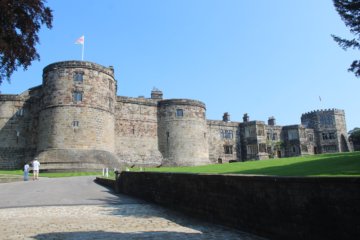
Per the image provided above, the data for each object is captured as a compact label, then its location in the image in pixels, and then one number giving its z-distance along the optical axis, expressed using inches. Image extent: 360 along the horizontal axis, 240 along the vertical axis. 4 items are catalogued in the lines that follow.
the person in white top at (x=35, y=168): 1024.5
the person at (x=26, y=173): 992.2
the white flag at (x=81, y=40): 1696.6
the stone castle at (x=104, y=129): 1537.9
